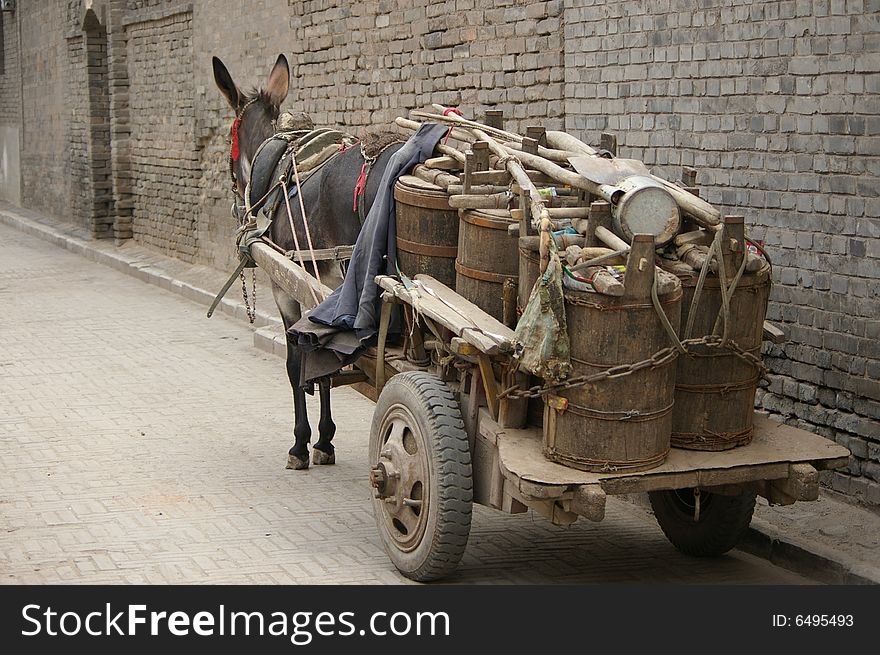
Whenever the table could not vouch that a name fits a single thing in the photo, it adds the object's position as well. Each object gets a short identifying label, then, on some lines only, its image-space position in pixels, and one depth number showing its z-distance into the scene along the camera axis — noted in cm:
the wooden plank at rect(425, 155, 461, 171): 576
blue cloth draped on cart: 579
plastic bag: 447
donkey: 684
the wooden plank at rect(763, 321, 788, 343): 508
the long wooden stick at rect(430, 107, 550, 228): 469
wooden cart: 463
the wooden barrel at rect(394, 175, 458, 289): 559
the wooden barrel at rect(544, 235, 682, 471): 445
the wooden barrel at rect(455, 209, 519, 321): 511
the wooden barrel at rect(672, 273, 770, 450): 473
